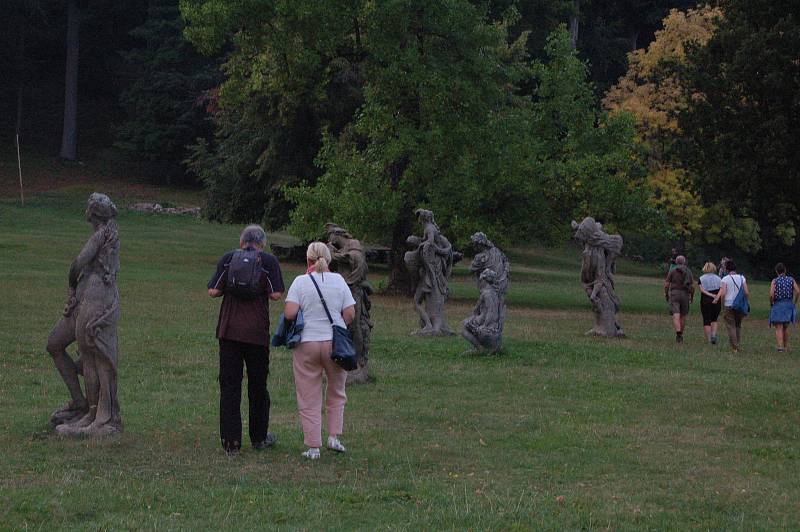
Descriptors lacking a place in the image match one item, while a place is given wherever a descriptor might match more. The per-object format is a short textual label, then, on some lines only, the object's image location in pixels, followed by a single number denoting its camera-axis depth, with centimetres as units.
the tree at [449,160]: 3275
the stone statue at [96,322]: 1156
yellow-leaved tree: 5191
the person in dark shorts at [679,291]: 2547
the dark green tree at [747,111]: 3195
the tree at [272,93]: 3397
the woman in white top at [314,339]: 1123
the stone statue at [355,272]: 1559
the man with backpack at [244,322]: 1115
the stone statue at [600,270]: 2519
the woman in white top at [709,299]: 2516
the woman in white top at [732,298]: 2398
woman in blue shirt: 2402
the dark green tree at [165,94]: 6744
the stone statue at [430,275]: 2398
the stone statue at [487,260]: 2064
